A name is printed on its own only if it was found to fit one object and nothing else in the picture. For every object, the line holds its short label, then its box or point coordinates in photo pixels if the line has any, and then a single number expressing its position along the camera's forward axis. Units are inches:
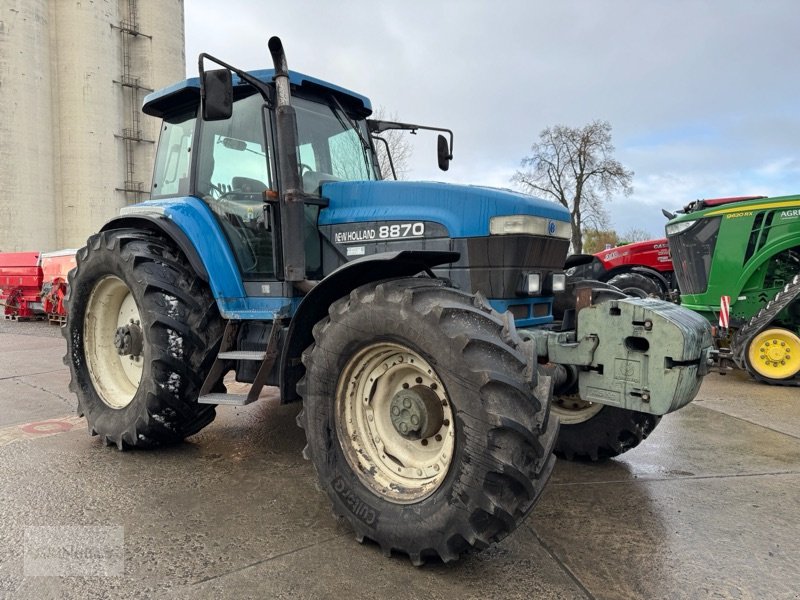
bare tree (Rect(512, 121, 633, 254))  1253.1
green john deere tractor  265.7
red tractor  408.2
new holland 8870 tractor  93.4
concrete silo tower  1047.0
